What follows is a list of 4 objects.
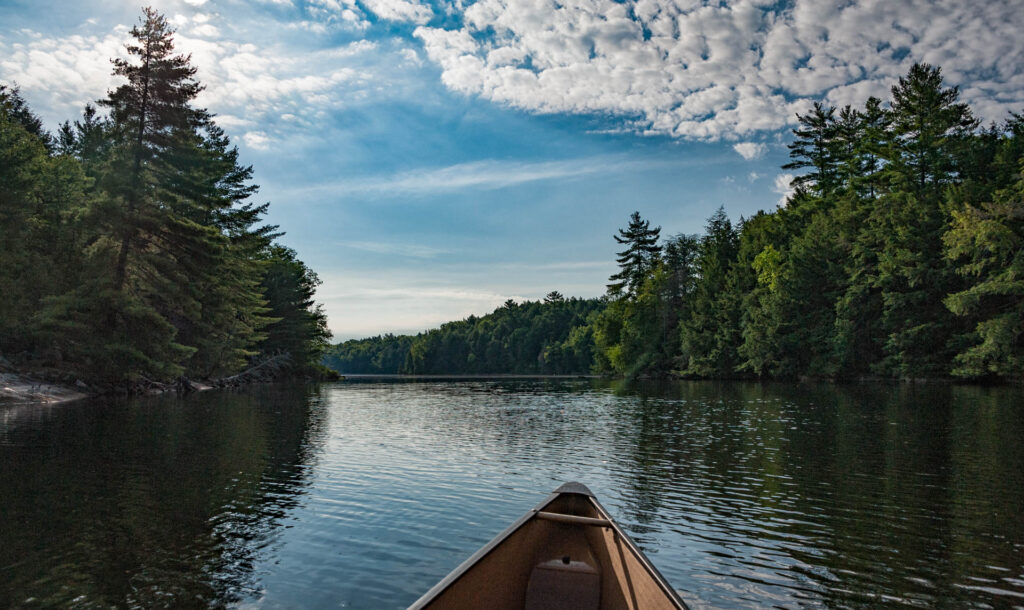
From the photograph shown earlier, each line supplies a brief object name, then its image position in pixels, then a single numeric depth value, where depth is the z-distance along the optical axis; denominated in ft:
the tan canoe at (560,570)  15.48
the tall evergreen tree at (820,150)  266.57
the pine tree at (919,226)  177.27
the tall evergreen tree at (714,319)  268.72
